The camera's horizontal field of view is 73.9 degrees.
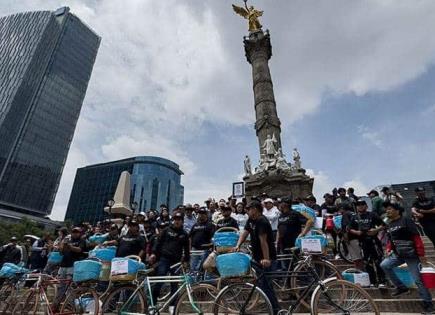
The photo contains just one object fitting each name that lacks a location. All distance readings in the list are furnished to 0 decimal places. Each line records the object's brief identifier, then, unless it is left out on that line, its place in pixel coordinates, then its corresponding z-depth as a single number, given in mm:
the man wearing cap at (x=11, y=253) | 9359
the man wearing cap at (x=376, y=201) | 9320
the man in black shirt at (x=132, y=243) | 6398
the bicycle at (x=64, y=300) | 5426
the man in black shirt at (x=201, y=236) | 6824
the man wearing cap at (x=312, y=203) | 10086
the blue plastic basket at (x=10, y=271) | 7195
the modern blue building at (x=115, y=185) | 93750
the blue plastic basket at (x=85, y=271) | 5516
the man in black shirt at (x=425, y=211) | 7051
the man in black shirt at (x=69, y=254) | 6857
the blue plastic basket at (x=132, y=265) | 5066
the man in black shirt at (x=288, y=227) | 5973
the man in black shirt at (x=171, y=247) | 5910
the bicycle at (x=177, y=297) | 4461
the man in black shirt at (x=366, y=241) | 6305
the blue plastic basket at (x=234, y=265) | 4309
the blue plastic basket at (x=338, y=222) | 8304
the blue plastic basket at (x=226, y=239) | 5598
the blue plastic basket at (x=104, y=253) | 6562
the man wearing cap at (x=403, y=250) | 4803
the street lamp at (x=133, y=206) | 17656
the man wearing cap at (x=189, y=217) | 9852
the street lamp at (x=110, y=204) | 15402
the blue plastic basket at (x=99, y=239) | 9070
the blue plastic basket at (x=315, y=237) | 5121
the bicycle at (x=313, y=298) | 3895
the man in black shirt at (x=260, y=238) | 4652
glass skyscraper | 71750
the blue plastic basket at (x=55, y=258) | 8047
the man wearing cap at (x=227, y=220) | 7191
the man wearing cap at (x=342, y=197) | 9992
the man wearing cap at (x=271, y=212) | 8242
